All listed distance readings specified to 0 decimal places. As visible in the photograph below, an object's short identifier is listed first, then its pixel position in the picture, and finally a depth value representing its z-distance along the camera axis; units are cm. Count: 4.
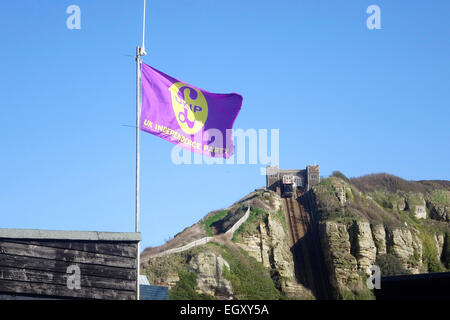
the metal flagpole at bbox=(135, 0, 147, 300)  2007
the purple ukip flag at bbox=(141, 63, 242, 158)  2302
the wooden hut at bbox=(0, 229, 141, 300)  1706
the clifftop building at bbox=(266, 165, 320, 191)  10219
